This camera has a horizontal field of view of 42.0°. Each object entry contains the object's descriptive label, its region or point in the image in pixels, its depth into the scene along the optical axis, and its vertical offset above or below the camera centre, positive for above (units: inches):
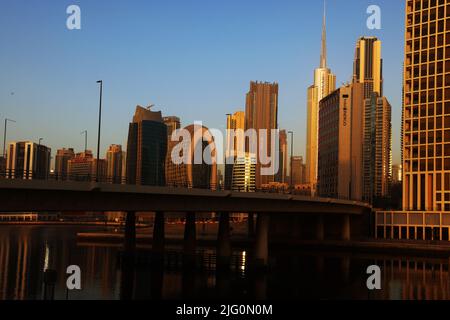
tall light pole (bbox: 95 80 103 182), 2111.2 +284.5
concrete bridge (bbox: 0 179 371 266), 1612.9 -26.5
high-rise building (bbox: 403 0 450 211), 4758.9 +819.5
